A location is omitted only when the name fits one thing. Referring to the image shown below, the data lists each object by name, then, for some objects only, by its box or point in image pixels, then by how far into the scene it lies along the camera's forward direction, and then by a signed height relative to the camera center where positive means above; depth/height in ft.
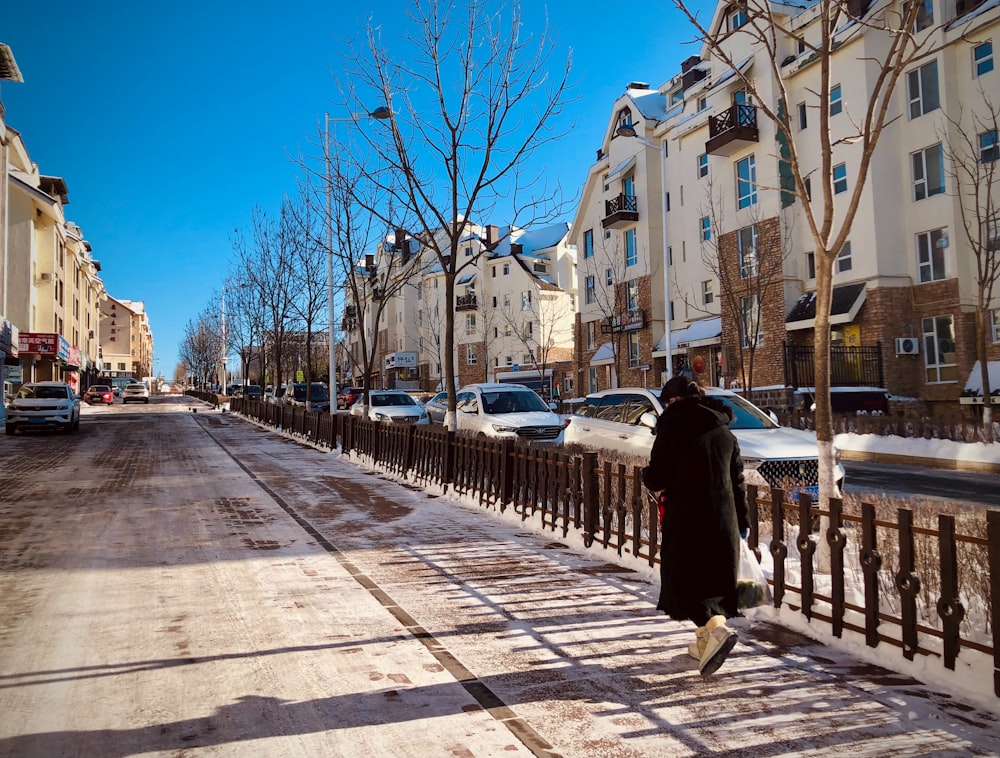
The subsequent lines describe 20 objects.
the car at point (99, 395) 183.52 +3.70
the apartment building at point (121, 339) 379.35 +39.07
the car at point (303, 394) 134.57 +1.86
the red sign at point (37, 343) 126.31 +12.14
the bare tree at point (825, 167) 20.86 +6.80
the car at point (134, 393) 190.00 +4.14
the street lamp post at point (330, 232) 43.19 +16.27
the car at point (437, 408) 75.46 -0.83
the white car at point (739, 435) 29.35 -2.04
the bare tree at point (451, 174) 41.65 +13.64
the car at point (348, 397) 126.52 +1.04
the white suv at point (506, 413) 52.54 -1.16
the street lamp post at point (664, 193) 73.92 +22.91
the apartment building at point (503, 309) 179.42 +23.93
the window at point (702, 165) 108.99 +34.61
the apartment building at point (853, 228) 76.43 +19.92
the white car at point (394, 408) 78.38 -0.73
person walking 13.47 -2.19
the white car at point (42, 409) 79.25 +0.28
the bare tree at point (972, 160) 69.87 +22.52
